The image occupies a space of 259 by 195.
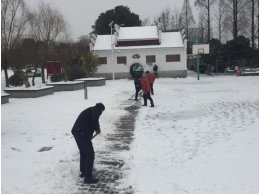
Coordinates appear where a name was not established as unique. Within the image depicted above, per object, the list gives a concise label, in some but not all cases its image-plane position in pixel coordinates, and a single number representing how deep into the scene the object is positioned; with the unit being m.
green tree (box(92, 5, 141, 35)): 54.53
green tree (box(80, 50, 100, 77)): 33.59
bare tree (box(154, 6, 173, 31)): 66.38
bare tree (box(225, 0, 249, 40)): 46.66
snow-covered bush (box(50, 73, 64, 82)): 32.38
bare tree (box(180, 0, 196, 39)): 62.94
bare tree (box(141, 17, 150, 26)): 67.44
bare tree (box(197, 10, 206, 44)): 53.86
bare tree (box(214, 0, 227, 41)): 49.85
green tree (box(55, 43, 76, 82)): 30.11
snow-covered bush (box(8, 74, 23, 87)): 28.12
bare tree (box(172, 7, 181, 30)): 66.06
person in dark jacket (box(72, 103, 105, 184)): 5.91
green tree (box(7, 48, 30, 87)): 21.69
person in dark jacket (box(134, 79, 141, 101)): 17.39
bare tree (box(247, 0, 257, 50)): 45.81
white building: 40.84
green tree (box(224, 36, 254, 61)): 43.19
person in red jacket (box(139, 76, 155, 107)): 15.12
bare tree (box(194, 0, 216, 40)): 51.53
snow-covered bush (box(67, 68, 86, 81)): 35.97
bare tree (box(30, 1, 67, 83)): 32.31
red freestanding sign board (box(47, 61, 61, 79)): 38.99
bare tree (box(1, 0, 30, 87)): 26.11
